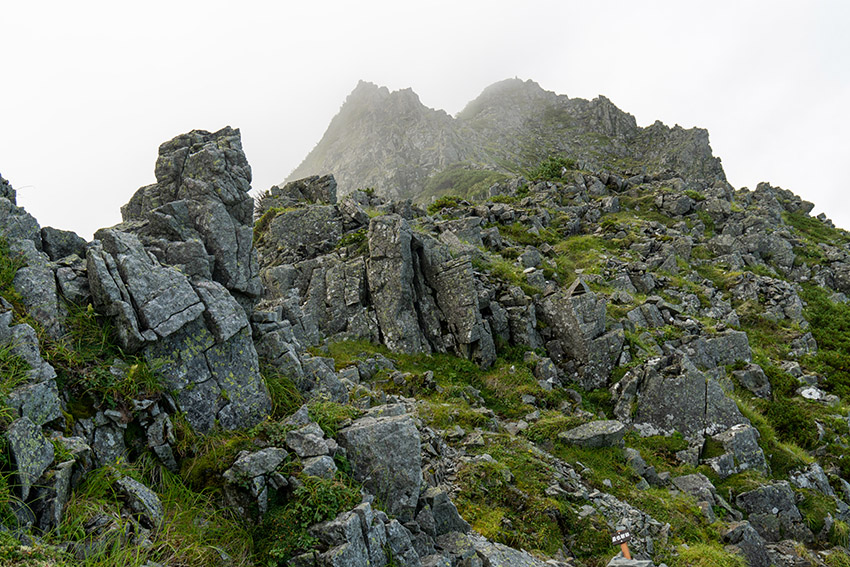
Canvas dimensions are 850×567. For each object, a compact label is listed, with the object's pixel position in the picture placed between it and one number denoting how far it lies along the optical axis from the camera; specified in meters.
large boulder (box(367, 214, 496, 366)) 20.67
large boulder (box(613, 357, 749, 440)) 16.44
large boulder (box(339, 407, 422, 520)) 7.96
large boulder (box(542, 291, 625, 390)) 19.38
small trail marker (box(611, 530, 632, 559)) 8.31
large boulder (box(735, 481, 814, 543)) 13.04
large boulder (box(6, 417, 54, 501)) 5.09
